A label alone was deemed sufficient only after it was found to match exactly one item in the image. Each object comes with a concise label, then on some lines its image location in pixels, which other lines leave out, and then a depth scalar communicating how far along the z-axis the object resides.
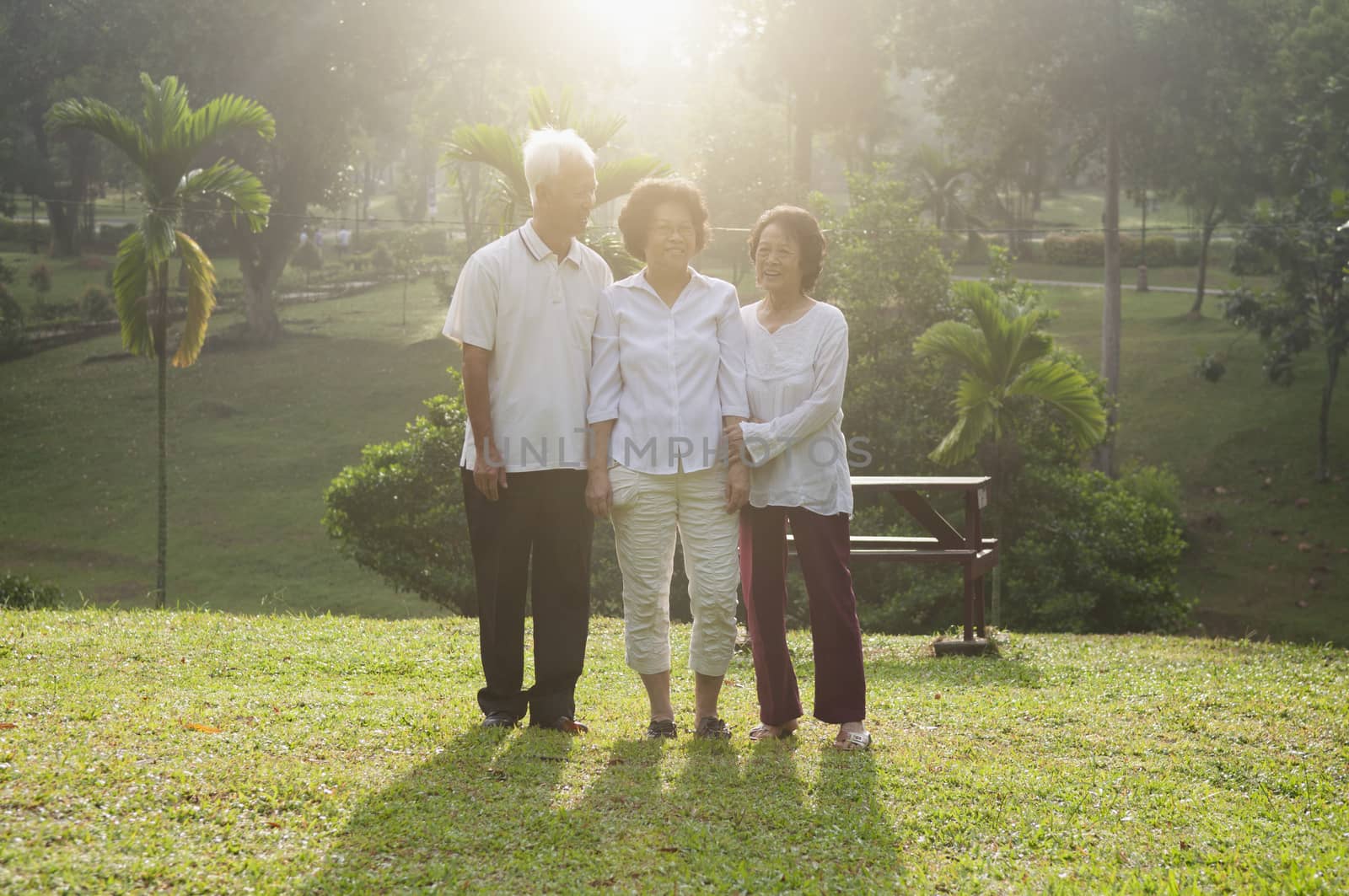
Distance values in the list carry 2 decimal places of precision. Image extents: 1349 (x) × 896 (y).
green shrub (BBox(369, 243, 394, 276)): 45.44
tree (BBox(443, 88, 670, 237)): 11.60
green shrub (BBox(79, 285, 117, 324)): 33.75
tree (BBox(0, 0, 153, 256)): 27.00
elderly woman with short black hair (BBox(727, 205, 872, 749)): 4.64
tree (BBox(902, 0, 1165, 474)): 22.81
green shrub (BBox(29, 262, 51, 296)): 34.09
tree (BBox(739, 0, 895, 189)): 28.47
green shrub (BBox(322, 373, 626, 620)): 12.60
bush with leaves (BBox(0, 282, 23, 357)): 30.42
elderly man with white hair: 4.60
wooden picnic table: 8.19
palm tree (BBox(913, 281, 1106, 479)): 12.37
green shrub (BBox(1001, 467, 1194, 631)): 13.33
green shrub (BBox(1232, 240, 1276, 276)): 24.44
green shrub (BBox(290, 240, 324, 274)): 46.34
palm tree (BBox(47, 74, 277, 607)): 13.27
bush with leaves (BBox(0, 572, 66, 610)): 10.73
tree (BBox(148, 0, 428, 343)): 26.34
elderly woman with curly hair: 4.48
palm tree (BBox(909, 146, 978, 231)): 35.06
